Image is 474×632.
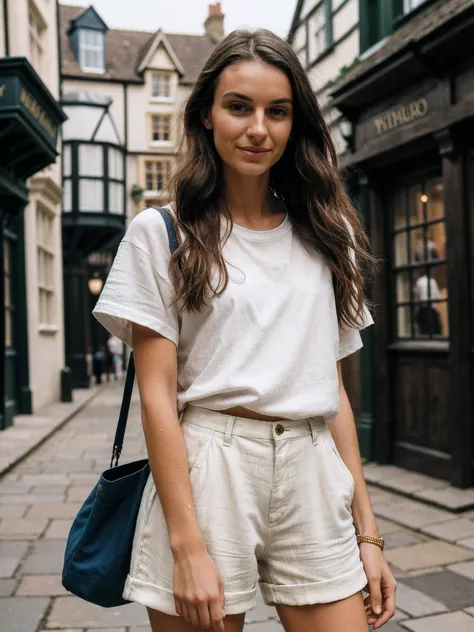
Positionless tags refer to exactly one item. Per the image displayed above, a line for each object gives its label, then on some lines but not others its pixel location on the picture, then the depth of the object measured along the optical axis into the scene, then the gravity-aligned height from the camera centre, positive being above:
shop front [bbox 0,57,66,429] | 8.13 +1.93
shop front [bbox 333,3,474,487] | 5.96 +0.83
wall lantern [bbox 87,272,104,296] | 22.44 +1.35
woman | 1.46 -0.12
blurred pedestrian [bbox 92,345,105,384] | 21.73 -1.09
